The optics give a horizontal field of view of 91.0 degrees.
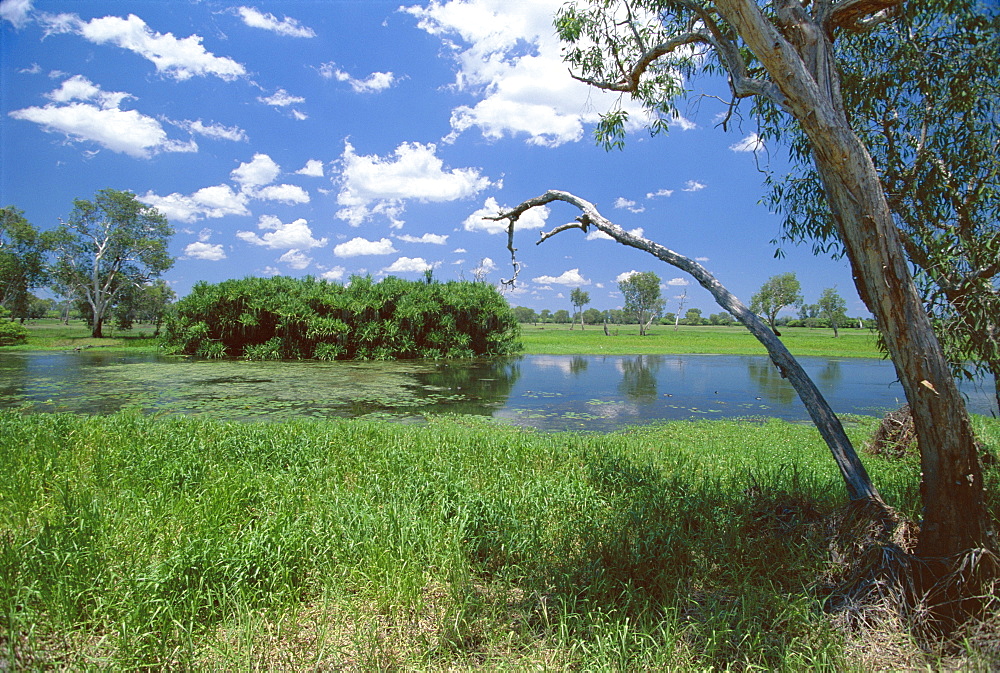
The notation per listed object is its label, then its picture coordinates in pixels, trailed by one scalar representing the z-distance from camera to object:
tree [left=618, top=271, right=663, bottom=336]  70.06
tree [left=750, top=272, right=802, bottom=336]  53.34
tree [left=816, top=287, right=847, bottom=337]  57.03
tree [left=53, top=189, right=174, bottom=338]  35.22
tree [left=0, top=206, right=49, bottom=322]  33.06
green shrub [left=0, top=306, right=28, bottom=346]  26.82
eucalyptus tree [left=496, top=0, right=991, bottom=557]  2.63
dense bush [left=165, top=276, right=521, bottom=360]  22.38
